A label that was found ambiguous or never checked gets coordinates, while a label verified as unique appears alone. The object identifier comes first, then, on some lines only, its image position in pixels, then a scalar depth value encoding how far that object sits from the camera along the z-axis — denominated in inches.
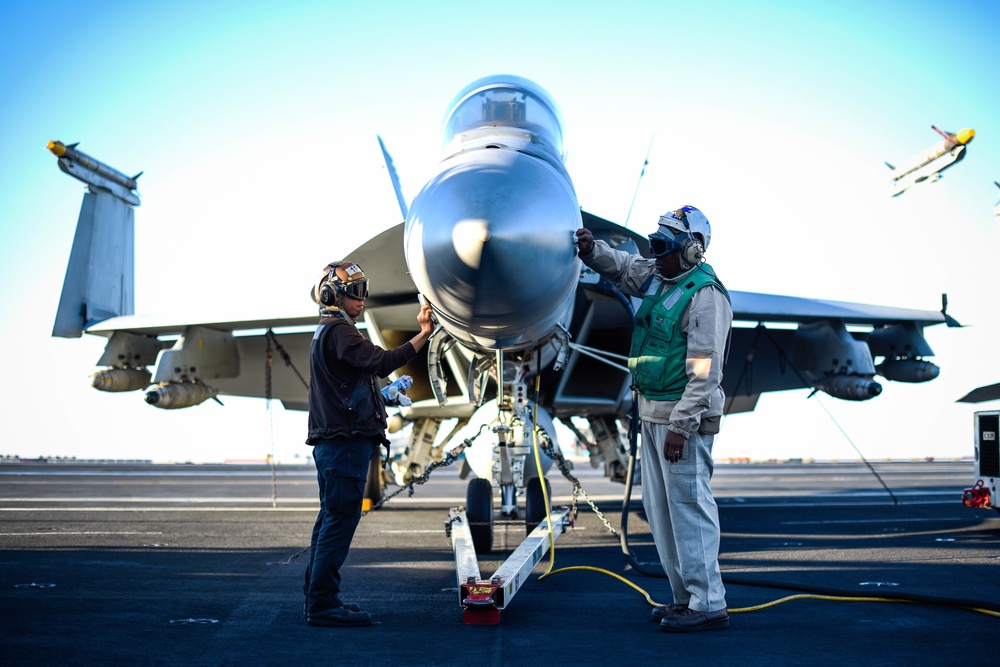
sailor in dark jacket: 189.8
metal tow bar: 184.7
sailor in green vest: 184.5
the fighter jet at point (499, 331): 225.8
